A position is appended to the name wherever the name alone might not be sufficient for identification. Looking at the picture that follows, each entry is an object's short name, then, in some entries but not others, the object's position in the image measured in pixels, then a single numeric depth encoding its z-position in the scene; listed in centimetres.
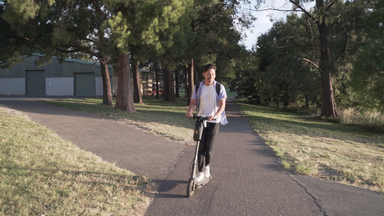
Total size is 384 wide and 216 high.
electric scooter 487
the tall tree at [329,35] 2183
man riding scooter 525
